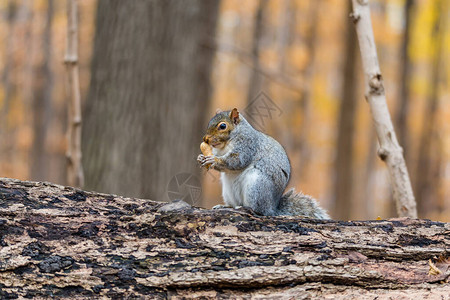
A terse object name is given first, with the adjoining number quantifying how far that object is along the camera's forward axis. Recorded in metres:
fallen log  3.95
